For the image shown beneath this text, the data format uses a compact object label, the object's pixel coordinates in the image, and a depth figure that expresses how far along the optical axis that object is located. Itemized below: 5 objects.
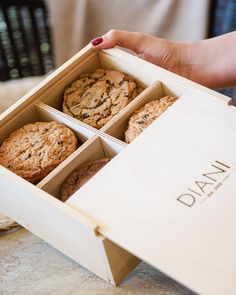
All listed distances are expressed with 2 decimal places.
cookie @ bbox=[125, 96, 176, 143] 0.89
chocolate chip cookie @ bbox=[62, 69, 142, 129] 0.96
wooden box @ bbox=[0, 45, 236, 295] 0.67
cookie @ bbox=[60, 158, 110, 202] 0.85
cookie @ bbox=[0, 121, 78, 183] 0.87
